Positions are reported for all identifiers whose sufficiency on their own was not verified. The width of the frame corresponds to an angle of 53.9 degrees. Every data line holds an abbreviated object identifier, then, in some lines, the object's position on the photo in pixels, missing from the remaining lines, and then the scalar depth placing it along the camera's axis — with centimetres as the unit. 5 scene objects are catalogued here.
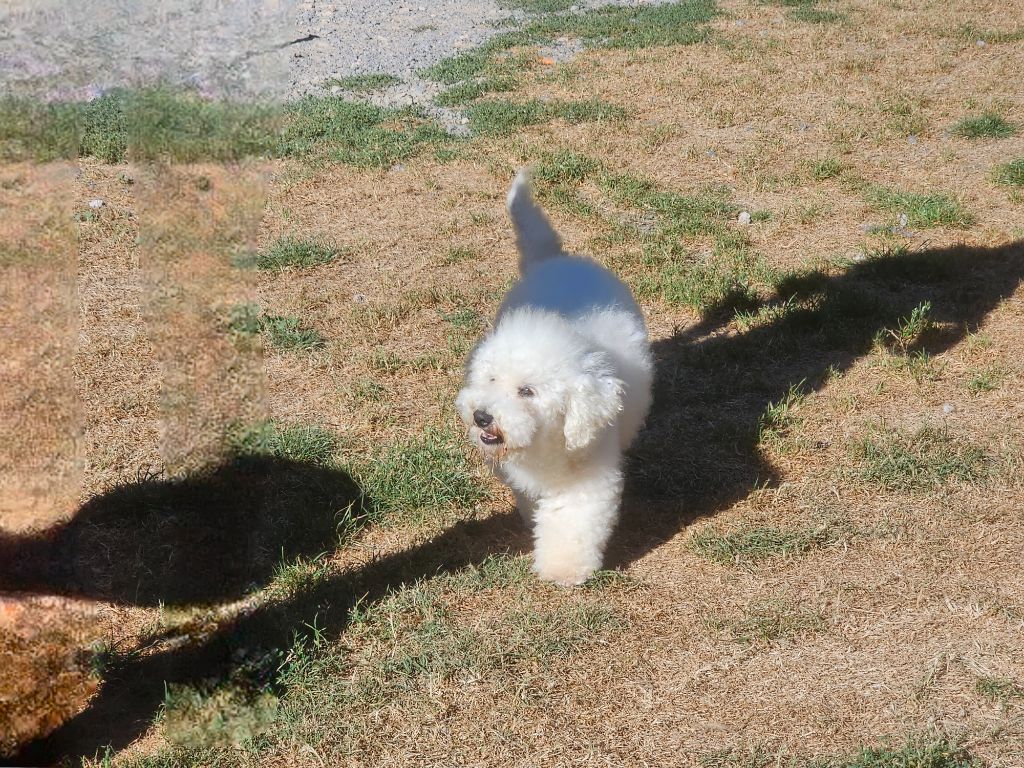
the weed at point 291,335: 514
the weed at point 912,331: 517
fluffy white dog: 339
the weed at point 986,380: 483
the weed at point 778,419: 449
